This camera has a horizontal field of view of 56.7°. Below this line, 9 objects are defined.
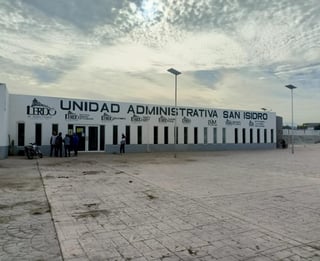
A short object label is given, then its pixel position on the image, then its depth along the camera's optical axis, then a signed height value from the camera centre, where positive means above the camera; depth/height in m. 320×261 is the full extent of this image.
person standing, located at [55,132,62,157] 20.66 -0.44
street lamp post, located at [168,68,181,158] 22.53 +4.97
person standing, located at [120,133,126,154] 24.55 -0.60
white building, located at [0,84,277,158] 21.36 +1.15
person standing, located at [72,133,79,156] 21.55 -0.31
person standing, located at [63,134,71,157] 20.67 -0.37
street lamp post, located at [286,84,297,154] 29.26 +5.09
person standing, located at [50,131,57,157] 20.77 -0.37
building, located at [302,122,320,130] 100.91 +4.85
